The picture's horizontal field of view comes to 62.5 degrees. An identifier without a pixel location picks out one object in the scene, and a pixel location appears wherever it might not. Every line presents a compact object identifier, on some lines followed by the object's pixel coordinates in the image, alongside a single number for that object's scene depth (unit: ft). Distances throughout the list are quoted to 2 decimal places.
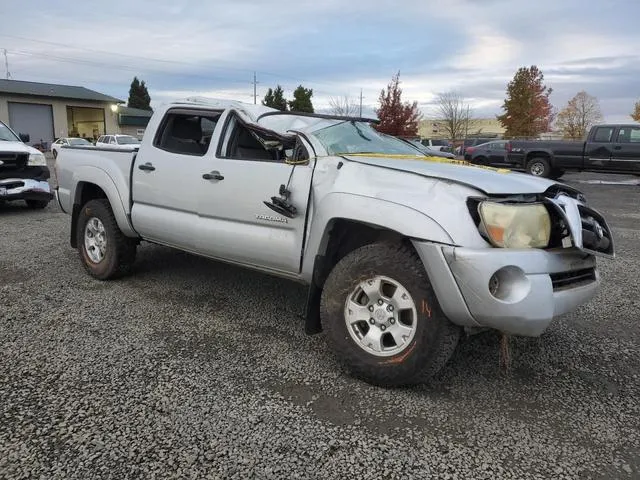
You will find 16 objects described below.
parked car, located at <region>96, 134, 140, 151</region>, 100.51
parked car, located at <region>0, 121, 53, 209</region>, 31.24
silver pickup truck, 9.27
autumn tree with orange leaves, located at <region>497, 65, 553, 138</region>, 153.38
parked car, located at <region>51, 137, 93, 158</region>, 105.45
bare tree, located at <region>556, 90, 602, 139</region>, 213.46
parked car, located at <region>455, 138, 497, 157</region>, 99.69
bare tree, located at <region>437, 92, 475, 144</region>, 181.16
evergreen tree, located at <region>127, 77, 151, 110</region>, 232.53
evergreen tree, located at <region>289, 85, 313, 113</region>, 165.73
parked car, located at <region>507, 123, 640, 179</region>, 55.21
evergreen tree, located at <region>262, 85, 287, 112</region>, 188.12
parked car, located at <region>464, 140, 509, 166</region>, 66.44
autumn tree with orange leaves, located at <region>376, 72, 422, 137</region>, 129.90
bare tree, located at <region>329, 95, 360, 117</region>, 189.06
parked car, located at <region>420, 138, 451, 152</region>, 105.01
